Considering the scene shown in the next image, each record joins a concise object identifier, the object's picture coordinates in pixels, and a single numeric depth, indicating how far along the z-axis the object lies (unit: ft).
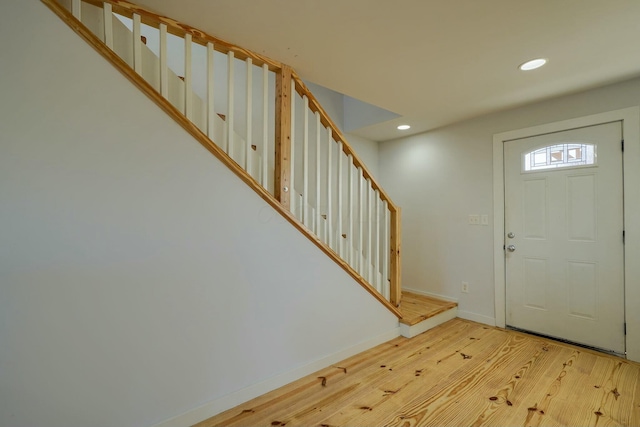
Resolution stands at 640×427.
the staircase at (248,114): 4.66
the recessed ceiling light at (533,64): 6.24
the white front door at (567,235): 7.49
